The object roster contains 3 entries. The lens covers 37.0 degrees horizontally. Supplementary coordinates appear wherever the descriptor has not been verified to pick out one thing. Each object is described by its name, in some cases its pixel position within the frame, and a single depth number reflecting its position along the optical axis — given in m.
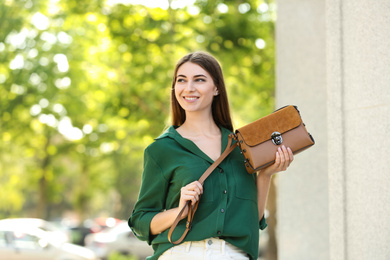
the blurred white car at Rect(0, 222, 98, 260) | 12.57
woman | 2.47
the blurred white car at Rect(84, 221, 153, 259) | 14.90
